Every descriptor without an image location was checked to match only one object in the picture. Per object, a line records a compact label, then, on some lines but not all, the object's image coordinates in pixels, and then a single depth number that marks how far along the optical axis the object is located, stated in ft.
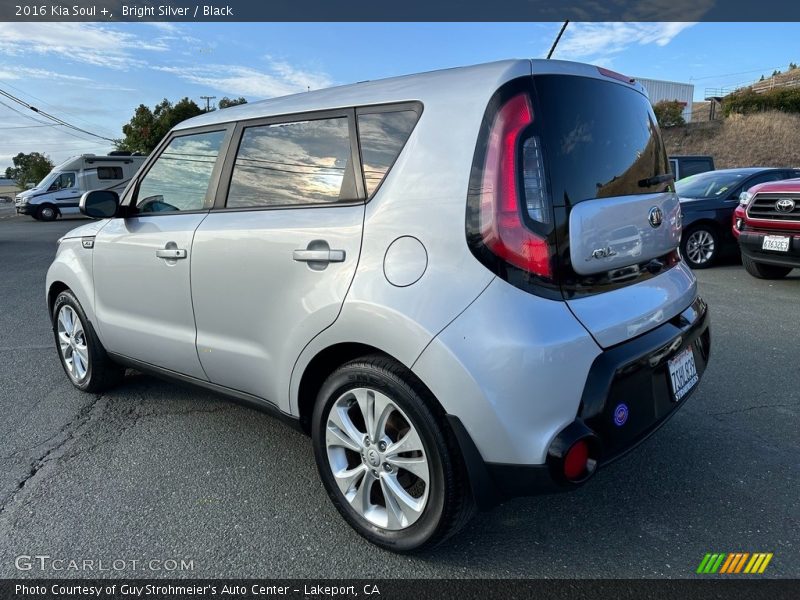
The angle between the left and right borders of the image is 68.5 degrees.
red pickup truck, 22.02
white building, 155.12
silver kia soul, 6.45
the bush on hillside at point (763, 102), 125.31
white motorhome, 80.07
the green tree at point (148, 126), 140.36
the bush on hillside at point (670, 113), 131.52
